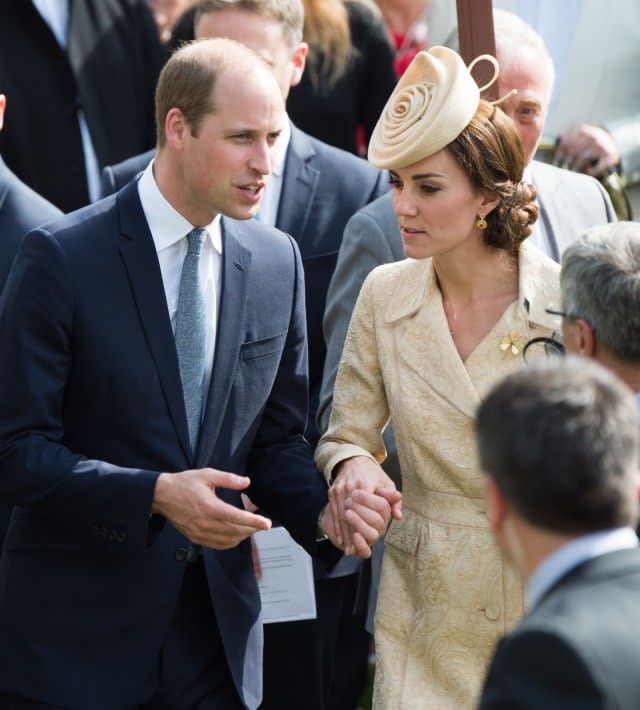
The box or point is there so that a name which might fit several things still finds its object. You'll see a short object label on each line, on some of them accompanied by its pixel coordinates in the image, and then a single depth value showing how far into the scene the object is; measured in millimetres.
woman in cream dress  7367
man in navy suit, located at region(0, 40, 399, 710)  7199
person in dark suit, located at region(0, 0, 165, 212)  11523
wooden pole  8531
